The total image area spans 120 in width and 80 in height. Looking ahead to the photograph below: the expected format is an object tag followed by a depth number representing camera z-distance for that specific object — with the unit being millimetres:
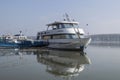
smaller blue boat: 19143
